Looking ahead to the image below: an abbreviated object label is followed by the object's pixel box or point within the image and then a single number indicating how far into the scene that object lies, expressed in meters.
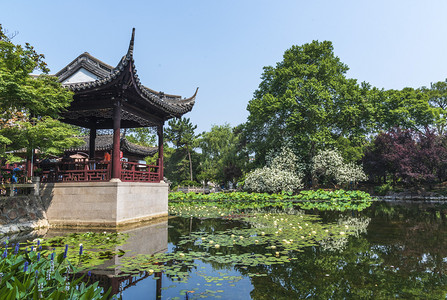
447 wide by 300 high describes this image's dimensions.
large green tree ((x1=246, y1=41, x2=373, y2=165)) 24.42
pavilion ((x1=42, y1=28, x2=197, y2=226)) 9.81
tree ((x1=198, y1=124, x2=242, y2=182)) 38.25
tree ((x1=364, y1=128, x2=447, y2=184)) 24.11
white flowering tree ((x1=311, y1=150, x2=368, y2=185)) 24.69
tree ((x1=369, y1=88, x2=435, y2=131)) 31.62
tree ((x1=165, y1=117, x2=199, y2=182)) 39.88
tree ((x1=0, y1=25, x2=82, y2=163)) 7.93
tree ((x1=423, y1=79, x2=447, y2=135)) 37.09
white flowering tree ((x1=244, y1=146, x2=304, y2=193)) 24.39
